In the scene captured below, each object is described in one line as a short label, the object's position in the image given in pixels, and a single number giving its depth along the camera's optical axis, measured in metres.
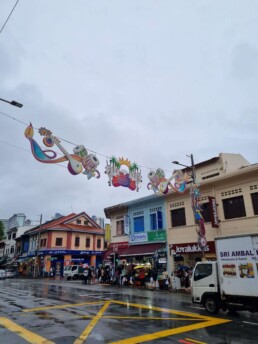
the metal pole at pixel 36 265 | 46.98
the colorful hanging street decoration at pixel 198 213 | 18.84
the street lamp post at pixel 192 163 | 19.92
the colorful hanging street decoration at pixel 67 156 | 12.30
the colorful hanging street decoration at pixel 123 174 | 15.80
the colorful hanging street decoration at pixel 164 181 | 18.73
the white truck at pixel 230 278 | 10.78
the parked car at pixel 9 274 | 44.30
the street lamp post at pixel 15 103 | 10.33
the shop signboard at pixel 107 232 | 33.03
